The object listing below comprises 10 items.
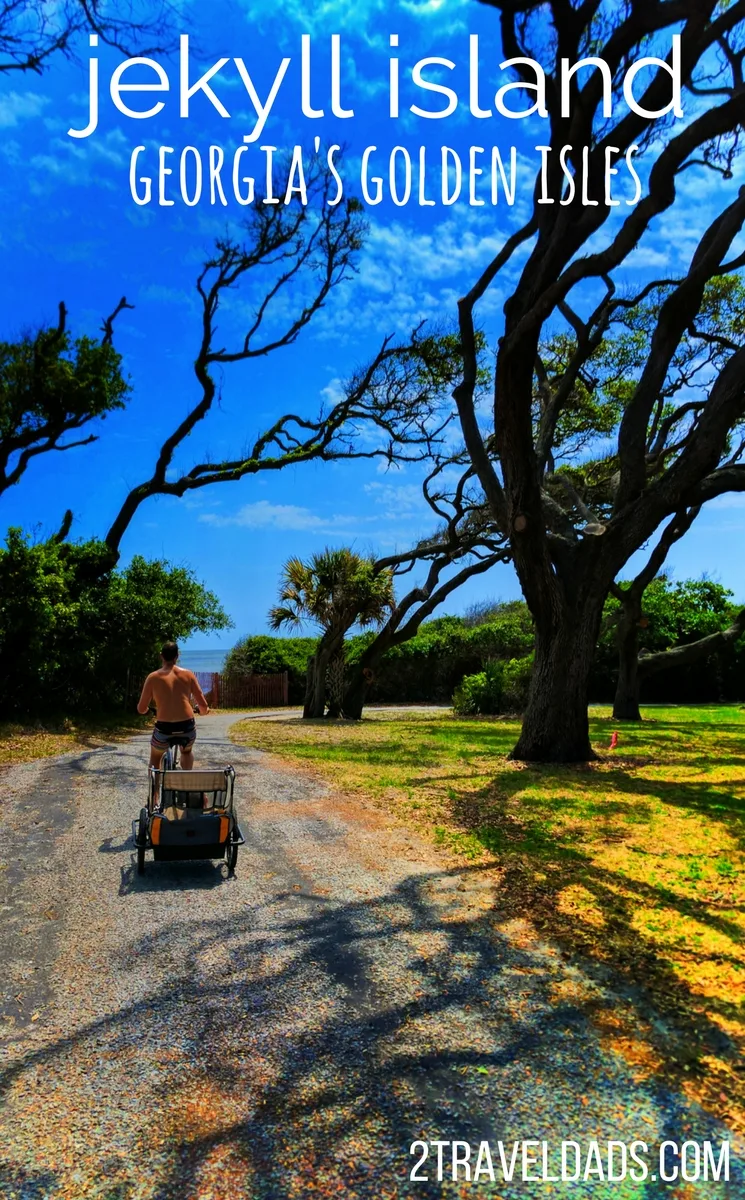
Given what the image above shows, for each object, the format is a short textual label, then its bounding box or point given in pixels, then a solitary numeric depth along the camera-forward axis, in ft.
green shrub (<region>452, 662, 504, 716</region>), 69.10
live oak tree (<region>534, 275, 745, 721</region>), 52.60
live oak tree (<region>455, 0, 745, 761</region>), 26.94
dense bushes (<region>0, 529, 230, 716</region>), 45.47
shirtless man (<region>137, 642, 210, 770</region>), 20.79
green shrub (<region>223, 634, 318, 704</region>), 98.89
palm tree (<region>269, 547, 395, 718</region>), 67.26
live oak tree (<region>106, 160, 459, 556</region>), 63.57
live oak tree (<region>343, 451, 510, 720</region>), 65.41
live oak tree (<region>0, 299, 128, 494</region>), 60.23
